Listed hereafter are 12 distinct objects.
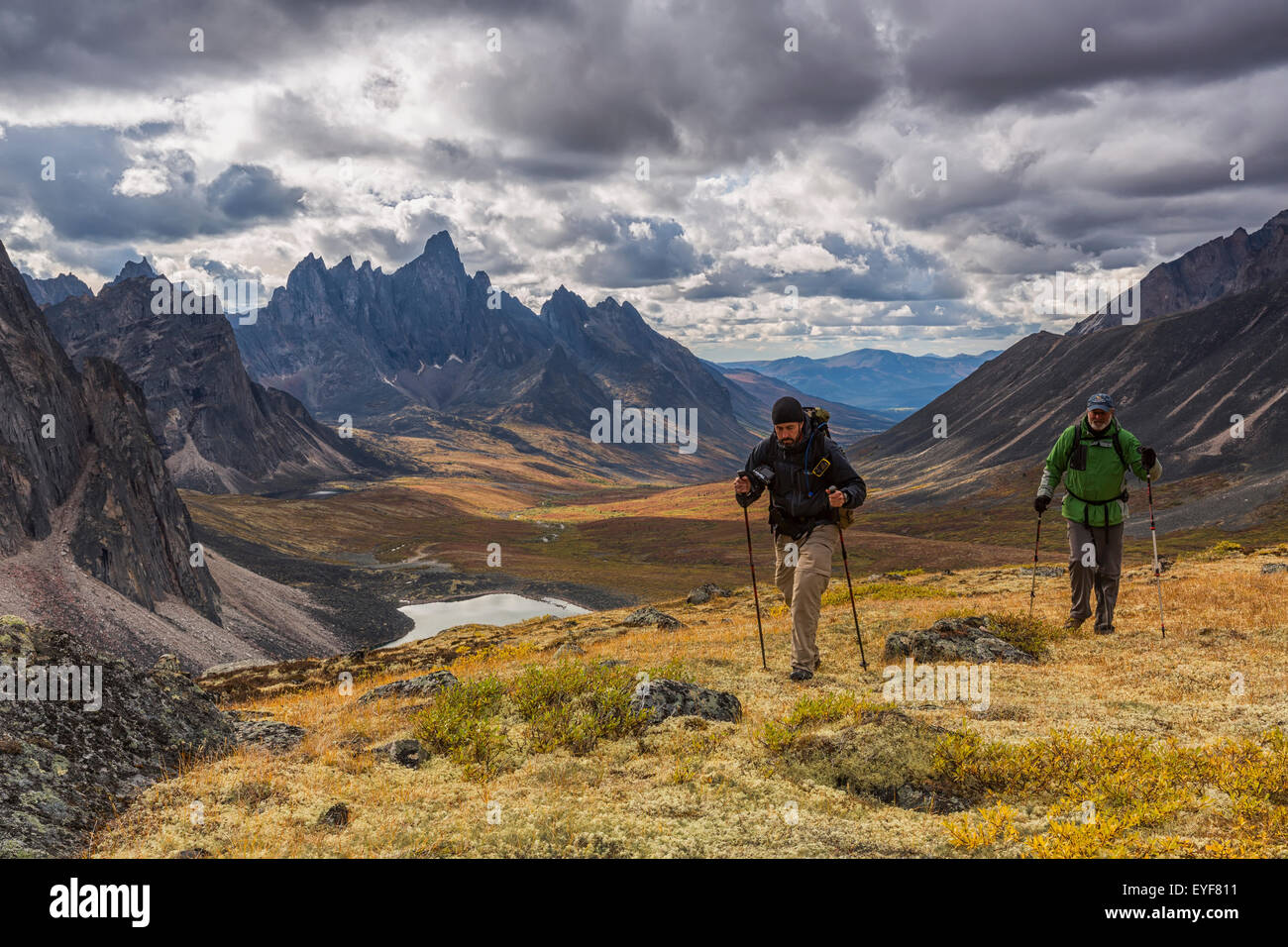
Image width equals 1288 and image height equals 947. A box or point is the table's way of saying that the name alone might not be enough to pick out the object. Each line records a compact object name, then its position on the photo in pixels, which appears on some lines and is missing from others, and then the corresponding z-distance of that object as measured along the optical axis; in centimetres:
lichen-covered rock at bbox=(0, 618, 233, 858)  679
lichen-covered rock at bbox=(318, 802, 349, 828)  698
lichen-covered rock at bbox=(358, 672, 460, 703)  1448
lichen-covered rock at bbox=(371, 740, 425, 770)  917
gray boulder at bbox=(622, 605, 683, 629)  2619
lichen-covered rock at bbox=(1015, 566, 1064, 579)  3127
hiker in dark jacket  1296
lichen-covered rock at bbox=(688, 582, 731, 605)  3712
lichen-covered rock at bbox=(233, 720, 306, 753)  1051
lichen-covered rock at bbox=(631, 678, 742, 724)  1052
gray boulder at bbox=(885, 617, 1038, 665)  1404
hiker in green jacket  1550
